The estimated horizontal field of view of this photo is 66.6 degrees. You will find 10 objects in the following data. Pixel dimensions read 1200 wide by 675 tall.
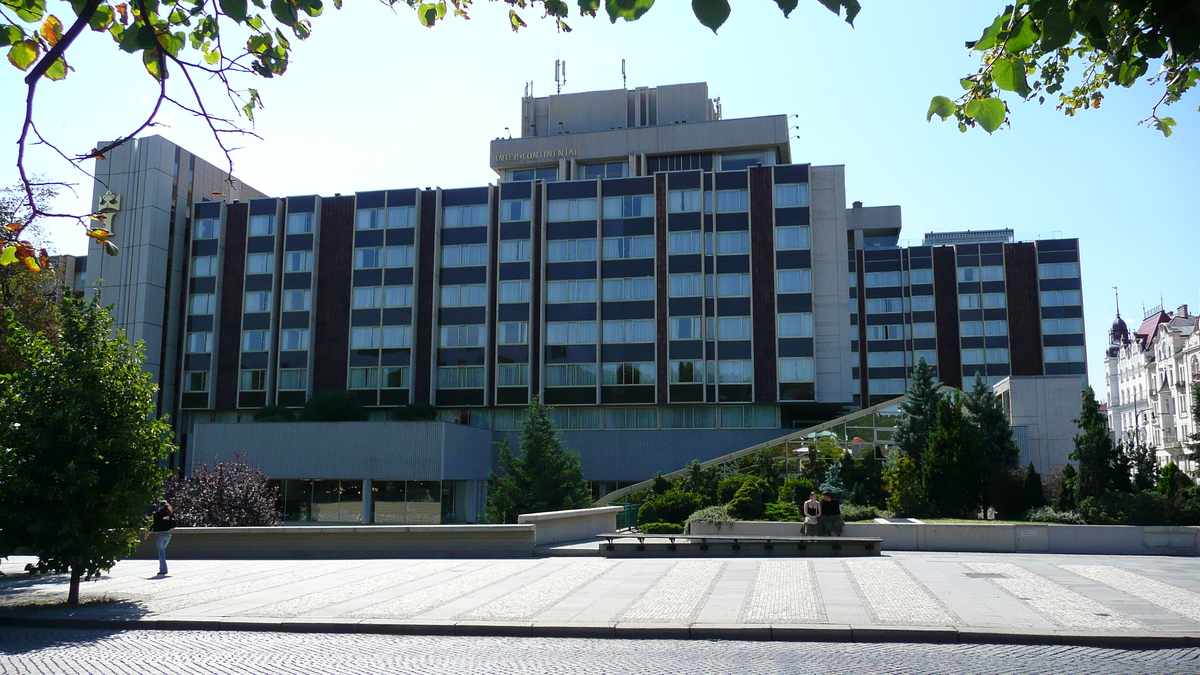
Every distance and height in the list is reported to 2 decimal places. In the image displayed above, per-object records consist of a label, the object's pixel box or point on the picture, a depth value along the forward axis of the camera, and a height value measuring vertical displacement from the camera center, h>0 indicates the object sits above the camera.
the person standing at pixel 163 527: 18.77 -1.41
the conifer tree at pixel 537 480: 40.75 -0.79
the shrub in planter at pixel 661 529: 29.36 -2.09
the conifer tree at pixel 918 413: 41.69 +2.42
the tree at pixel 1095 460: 27.02 +0.19
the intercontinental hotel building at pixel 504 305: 56.31 +10.13
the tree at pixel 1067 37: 4.23 +2.13
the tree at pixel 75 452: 14.63 +0.12
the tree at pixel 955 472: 30.14 -0.22
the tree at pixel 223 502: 26.94 -1.23
